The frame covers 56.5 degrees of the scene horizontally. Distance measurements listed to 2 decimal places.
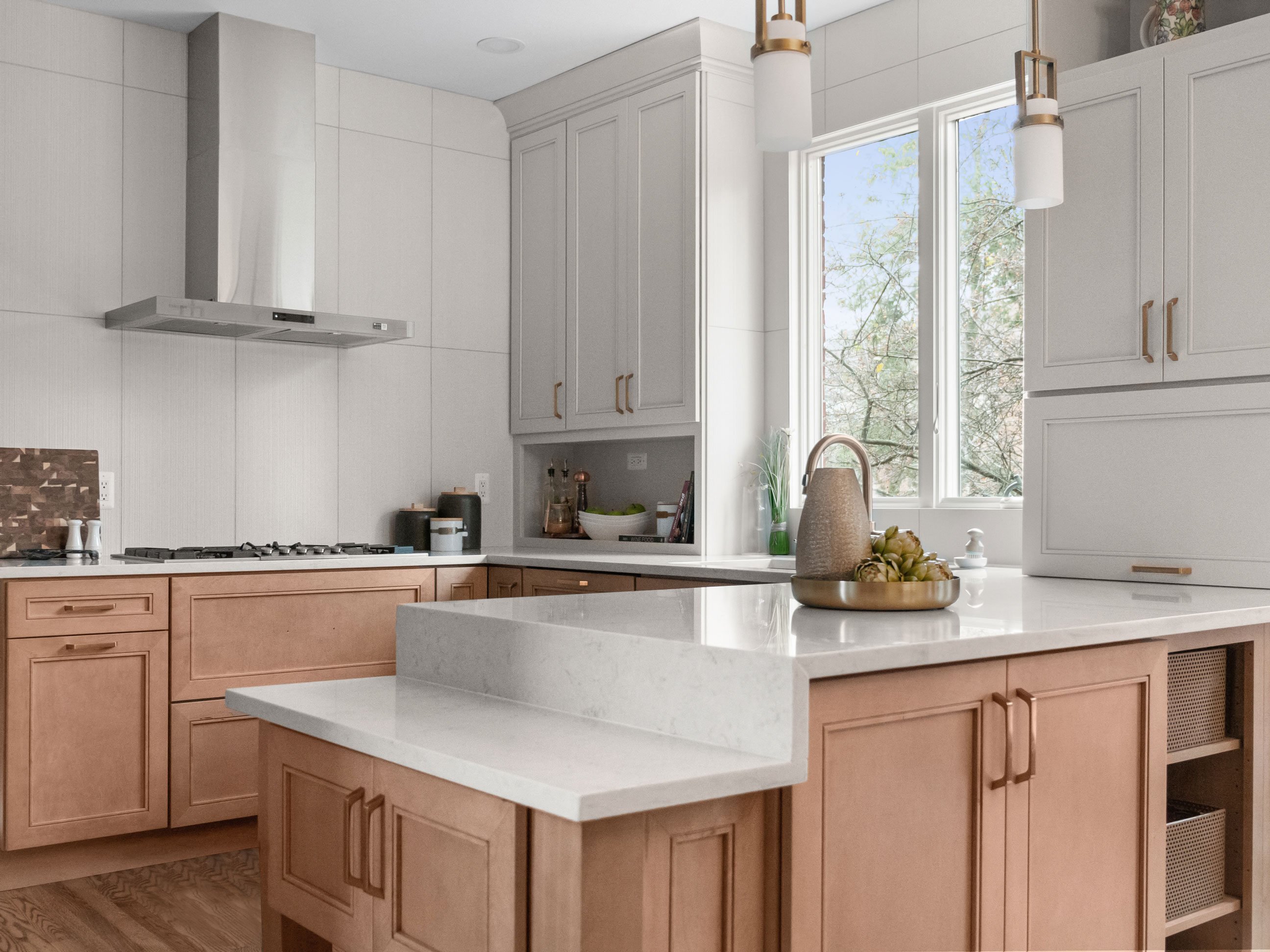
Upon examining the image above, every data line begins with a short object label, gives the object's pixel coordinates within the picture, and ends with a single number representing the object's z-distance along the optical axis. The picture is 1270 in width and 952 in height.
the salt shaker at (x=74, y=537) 3.77
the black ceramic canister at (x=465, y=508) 4.59
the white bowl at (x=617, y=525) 4.51
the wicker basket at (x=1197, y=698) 2.27
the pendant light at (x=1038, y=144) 2.33
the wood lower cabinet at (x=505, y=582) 4.05
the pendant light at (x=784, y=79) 1.85
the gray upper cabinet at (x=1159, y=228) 2.63
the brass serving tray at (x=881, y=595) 2.03
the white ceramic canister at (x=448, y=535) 4.35
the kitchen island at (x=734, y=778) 1.43
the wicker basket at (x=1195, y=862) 2.26
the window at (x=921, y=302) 3.74
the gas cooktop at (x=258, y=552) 3.66
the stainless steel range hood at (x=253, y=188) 3.96
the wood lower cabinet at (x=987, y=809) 1.63
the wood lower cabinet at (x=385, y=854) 1.45
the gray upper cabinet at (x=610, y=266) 4.20
